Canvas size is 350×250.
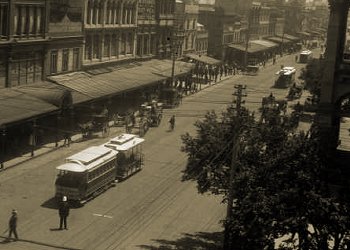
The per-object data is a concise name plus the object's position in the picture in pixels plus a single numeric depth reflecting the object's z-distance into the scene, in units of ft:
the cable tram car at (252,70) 341.00
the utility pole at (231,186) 78.23
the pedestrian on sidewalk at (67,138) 142.51
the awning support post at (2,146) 118.21
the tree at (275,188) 67.31
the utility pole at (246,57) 350.43
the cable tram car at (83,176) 101.19
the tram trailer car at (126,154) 119.41
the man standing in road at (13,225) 82.99
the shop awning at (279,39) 487.04
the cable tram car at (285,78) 290.15
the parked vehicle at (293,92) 254.68
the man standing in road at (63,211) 90.68
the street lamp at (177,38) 272.45
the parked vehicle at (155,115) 175.57
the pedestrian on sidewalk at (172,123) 171.68
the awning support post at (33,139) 130.71
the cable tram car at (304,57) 430.61
